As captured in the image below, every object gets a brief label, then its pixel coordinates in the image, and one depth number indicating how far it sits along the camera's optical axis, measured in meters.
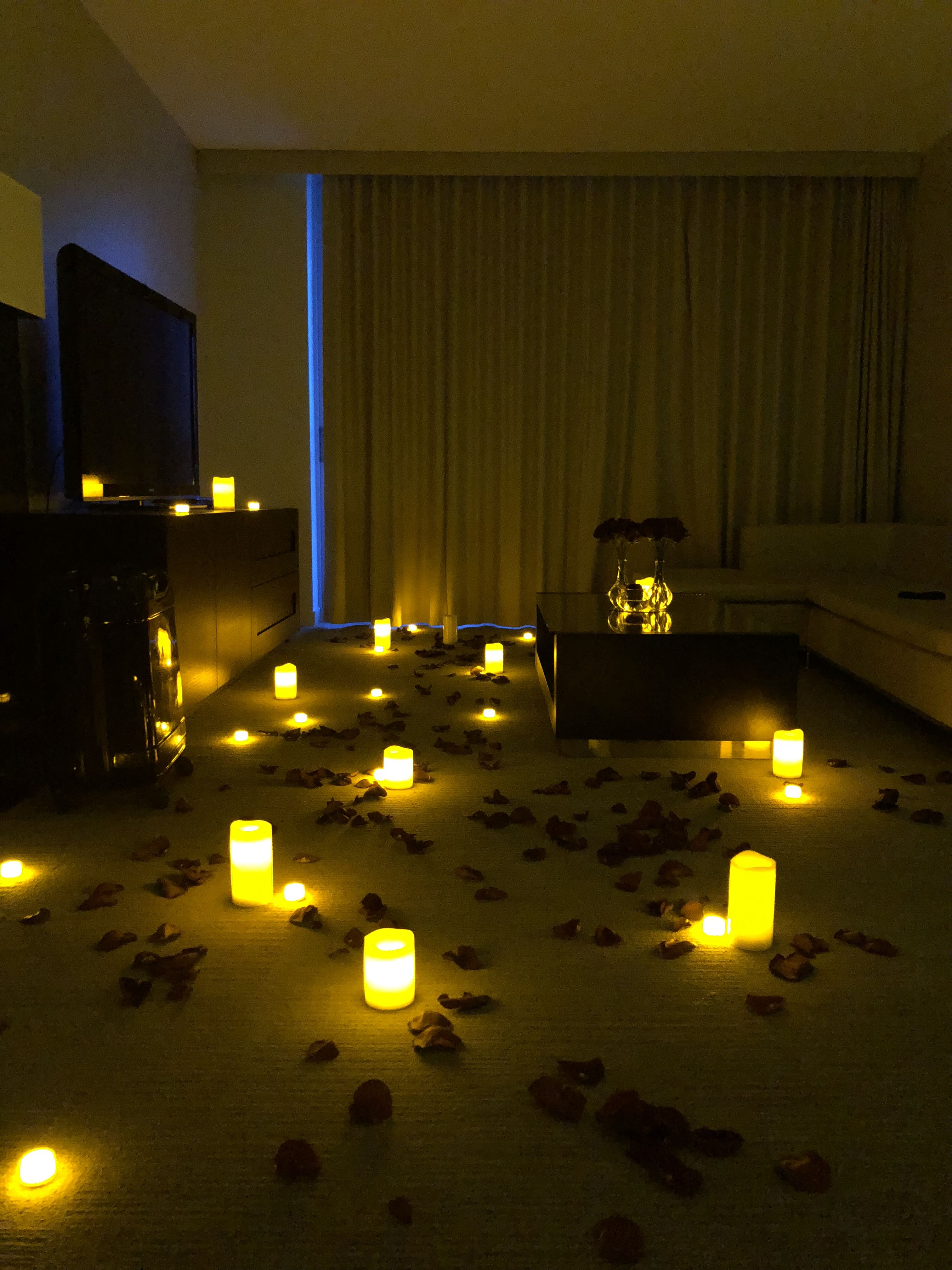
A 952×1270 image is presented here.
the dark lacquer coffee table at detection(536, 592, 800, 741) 2.79
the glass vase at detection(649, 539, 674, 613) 3.21
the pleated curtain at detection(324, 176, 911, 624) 5.28
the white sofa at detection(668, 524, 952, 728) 3.07
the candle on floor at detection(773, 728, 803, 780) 2.64
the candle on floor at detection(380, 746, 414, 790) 2.53
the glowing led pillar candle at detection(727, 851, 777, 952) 1.62
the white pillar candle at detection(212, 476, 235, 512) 4.09
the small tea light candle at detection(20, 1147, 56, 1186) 1.08
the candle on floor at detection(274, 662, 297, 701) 3.64
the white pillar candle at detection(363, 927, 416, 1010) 1.44
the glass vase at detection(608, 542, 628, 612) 3.24
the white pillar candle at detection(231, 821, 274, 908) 1.80
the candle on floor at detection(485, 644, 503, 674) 4.06
